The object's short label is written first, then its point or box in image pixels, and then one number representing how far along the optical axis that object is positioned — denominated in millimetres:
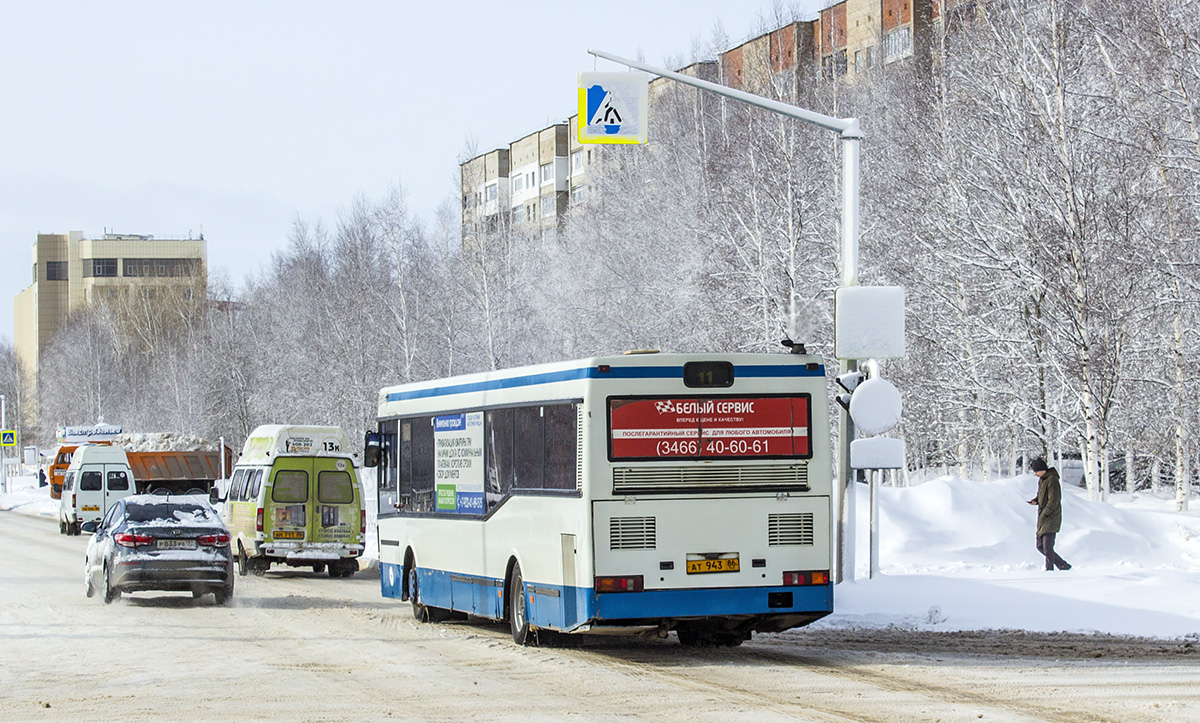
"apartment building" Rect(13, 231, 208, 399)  164875
